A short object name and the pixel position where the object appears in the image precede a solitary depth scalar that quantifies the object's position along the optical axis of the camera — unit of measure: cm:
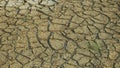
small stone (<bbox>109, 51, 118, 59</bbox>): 294
